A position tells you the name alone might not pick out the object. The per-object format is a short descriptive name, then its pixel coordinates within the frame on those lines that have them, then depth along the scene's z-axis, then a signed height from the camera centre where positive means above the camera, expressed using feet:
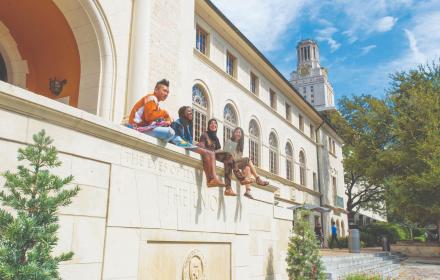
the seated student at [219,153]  21.80 +4.36
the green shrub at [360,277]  29.75 -3.22
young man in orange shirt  18.47 +5.52
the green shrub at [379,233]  118.93 +0.79
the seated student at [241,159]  23.76 +4.48
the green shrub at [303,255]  27.09 -1.45
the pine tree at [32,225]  7.92 +0.09
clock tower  378.73 +156.26
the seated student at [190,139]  20.06 +5.10
